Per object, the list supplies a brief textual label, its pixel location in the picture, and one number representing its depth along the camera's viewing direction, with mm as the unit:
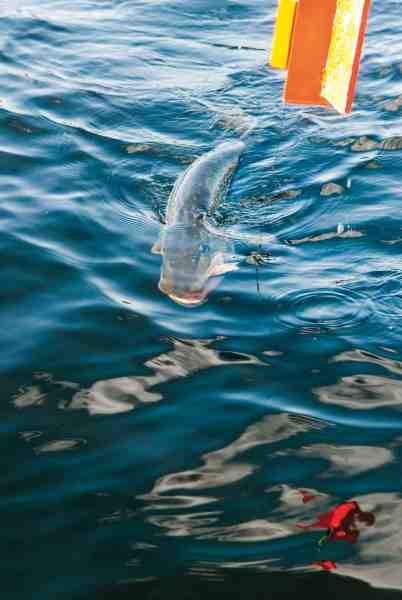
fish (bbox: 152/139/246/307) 4238
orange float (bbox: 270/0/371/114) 3473
